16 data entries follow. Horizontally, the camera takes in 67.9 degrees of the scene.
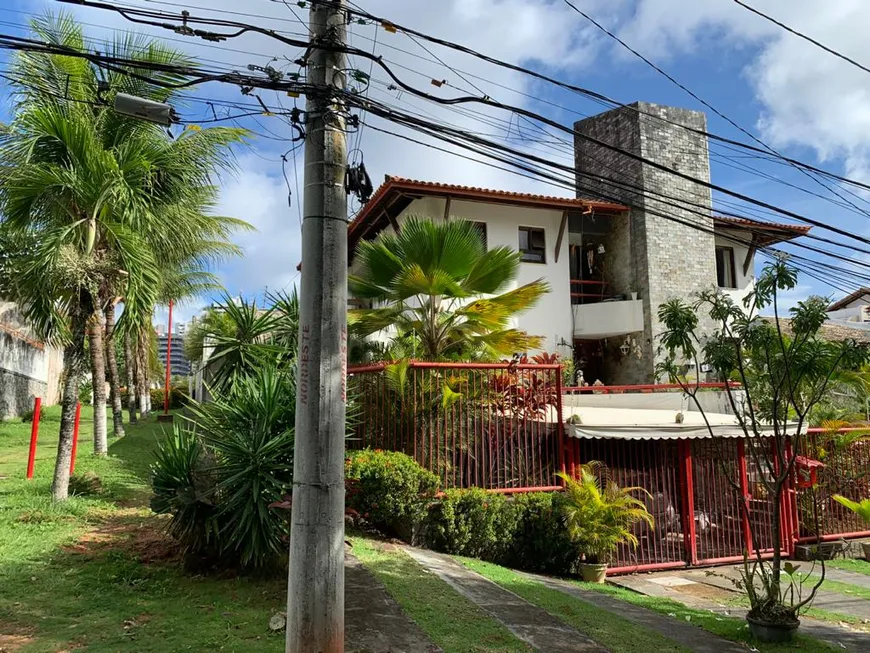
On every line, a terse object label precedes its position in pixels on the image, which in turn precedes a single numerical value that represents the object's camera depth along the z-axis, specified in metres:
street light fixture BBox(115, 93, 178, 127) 5.14
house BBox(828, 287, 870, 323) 34.65
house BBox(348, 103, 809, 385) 19.03
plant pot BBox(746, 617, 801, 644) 6.48
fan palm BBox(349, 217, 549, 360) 10.44
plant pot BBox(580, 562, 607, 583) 9.48
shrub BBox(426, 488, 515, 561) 8.73
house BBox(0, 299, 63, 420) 22.28
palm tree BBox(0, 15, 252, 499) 8.95
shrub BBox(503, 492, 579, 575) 9.33
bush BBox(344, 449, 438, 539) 8.17
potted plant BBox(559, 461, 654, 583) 9.36
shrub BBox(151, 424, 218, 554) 6.46
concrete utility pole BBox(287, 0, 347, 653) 4.34
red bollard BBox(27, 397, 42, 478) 10.80
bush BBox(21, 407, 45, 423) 23.17
